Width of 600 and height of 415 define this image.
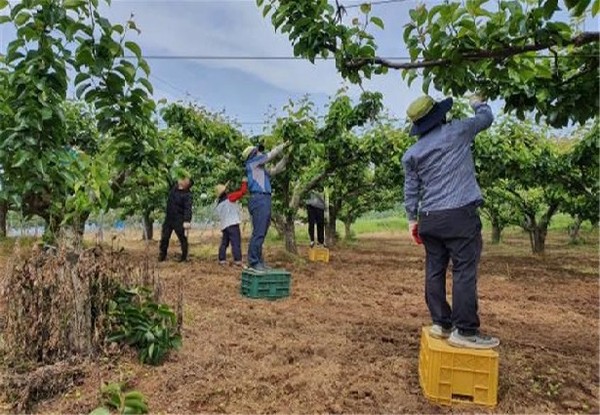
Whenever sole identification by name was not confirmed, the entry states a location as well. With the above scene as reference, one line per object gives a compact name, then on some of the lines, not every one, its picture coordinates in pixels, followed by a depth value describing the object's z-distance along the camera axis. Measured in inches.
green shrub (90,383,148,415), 94.8
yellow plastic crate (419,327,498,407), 115.5
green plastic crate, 241.4
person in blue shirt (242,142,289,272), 257.3
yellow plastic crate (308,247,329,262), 431.2
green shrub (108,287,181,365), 135.6
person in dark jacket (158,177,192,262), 370.9
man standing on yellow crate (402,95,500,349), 122.6
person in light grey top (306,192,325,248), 468.1
